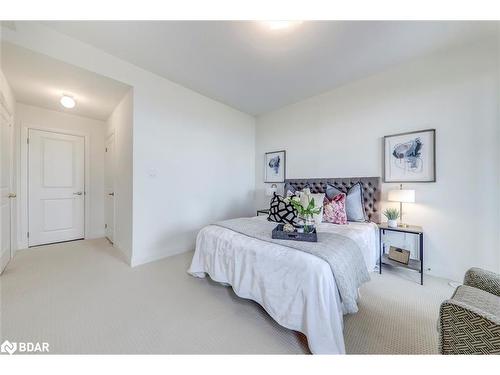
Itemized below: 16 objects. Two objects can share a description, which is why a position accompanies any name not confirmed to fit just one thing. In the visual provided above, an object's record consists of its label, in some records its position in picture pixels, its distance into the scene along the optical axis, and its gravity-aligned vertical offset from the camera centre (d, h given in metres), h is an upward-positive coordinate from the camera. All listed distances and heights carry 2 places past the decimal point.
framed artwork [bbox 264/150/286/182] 4.04 +0.43
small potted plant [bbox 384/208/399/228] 2.49 -0.40
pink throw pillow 2.58 -0.33
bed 1.24 -0.73
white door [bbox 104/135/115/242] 3.53 -0.06
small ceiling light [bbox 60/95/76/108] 2.84 +1.25
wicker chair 0.84 -0.64
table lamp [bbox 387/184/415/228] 2.34 -0.11
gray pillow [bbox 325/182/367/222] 2.69 -0.24
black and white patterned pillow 2.47 -0.34
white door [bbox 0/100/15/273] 2.37 -0.01
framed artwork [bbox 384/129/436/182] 2.41 +0.40
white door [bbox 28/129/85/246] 3.42 -0.04
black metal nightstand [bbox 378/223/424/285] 2.23 -0.85
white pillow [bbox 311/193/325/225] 2.55 -0.23
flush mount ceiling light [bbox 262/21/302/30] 1.90 +1.62
